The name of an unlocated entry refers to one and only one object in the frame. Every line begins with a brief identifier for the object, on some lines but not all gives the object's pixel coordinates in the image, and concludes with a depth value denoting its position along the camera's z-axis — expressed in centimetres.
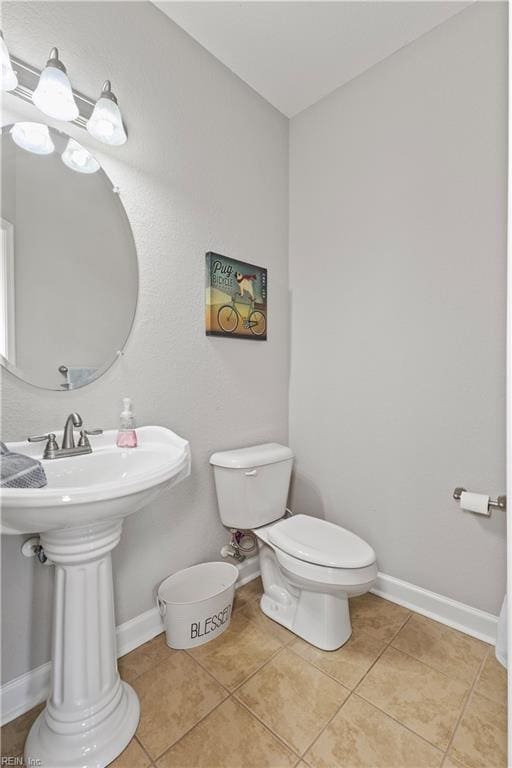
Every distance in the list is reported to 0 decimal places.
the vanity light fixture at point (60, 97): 106
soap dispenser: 125
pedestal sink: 92
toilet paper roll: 136
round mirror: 112
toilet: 133
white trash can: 138
